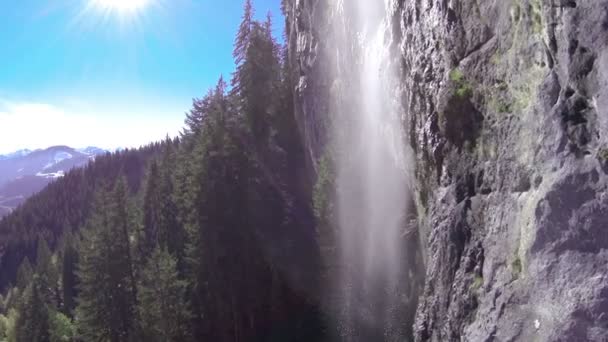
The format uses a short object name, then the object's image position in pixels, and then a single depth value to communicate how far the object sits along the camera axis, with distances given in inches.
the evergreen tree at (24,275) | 2577.3
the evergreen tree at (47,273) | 2224.4
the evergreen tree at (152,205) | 1630.2
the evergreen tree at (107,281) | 1135.0
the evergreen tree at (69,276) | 2237.9
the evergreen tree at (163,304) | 983.6
